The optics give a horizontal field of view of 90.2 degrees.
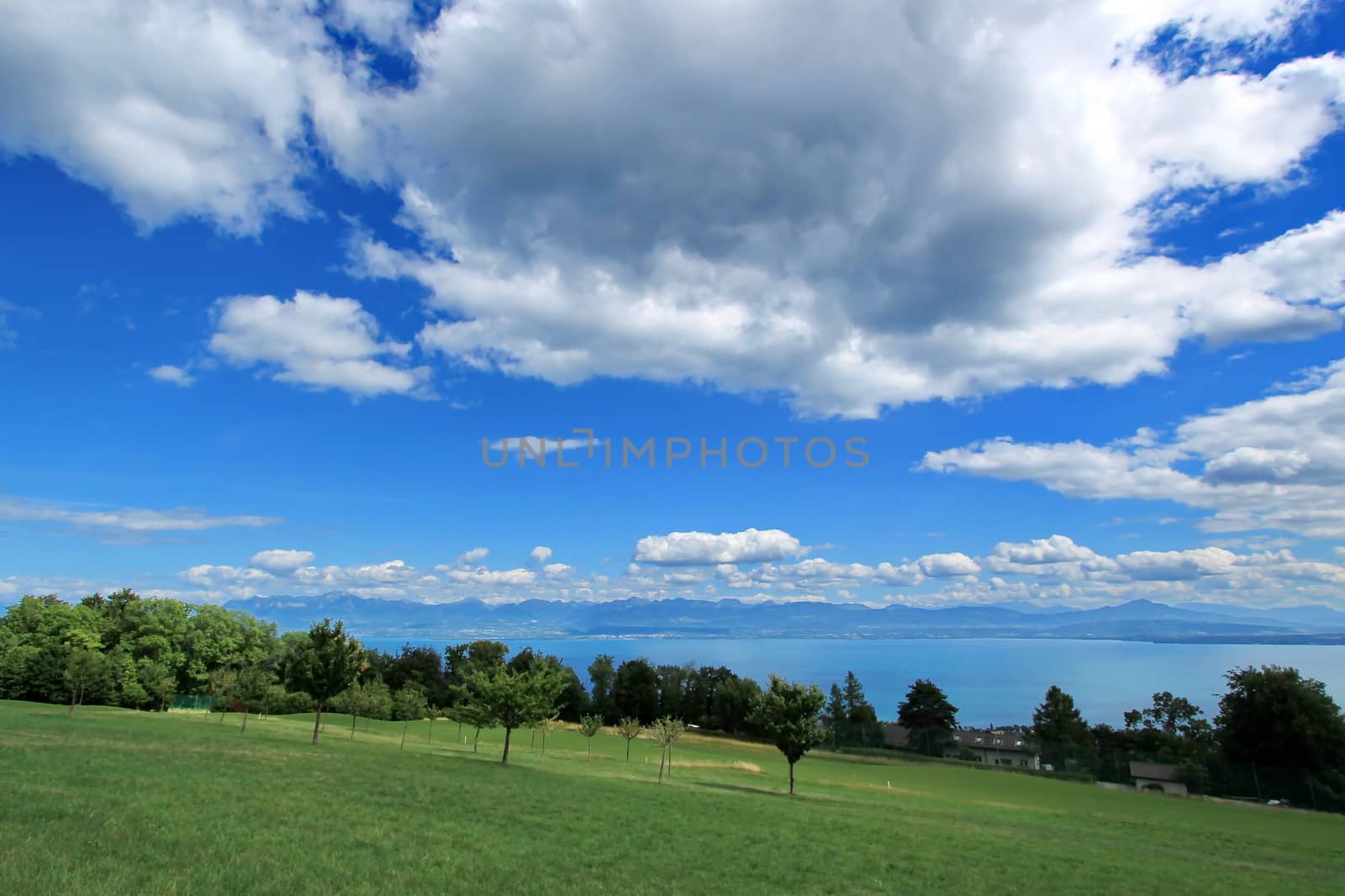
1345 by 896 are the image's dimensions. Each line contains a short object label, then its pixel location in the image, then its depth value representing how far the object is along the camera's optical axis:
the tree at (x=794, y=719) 38.00
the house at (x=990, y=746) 84.19
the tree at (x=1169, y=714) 113.47
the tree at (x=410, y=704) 61.47
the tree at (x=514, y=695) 38.78
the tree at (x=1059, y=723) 93.88
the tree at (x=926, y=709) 102.94
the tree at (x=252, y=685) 45.59
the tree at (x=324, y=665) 38.22
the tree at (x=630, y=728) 51.09
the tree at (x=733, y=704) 100.81
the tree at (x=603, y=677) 109.50
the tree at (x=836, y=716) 85.19
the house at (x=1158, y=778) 65.06
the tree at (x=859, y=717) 84.75
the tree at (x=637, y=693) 109.19
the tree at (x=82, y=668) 46.91
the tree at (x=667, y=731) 40.22
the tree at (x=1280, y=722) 62.28
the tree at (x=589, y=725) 53.65
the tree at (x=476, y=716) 40.44
